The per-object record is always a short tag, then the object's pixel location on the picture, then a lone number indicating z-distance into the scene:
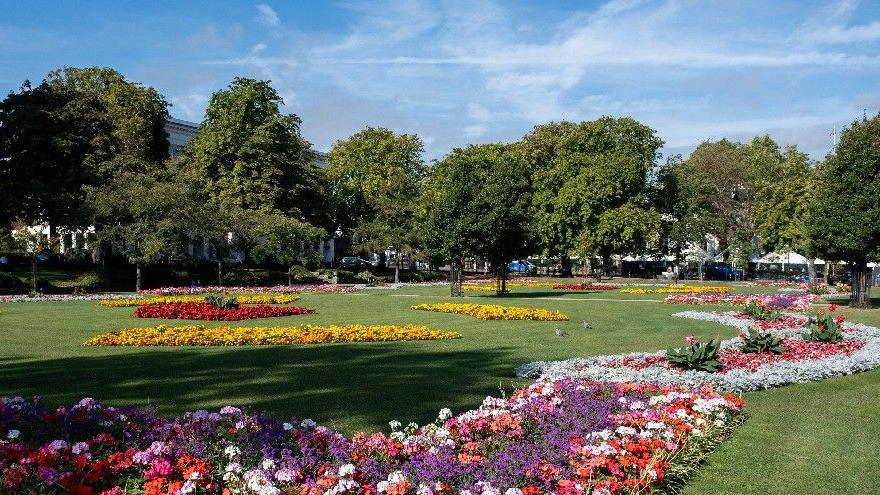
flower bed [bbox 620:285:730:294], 33.87
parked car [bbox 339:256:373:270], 66.21
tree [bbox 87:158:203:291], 31.03
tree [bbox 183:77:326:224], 44.28
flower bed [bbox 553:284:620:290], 39.25
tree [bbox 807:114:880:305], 22.08
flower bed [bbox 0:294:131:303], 25.89
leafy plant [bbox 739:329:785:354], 11.78
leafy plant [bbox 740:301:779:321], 17.95
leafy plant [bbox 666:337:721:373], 10.16
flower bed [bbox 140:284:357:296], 30.34
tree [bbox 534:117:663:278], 50.41
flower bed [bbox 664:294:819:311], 21.08
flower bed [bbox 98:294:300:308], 23.75
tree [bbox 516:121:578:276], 52.38
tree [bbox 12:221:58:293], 28.19
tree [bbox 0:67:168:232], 36.69
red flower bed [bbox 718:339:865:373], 10.73
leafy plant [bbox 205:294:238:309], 19.67
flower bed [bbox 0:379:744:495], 4.59
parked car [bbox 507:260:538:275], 65.32
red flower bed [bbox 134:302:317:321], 18.78
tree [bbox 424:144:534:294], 27.89
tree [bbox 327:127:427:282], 50.31
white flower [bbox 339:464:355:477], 4.53
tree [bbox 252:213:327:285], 38.34
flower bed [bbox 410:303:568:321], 19.11
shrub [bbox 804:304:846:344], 12.92
